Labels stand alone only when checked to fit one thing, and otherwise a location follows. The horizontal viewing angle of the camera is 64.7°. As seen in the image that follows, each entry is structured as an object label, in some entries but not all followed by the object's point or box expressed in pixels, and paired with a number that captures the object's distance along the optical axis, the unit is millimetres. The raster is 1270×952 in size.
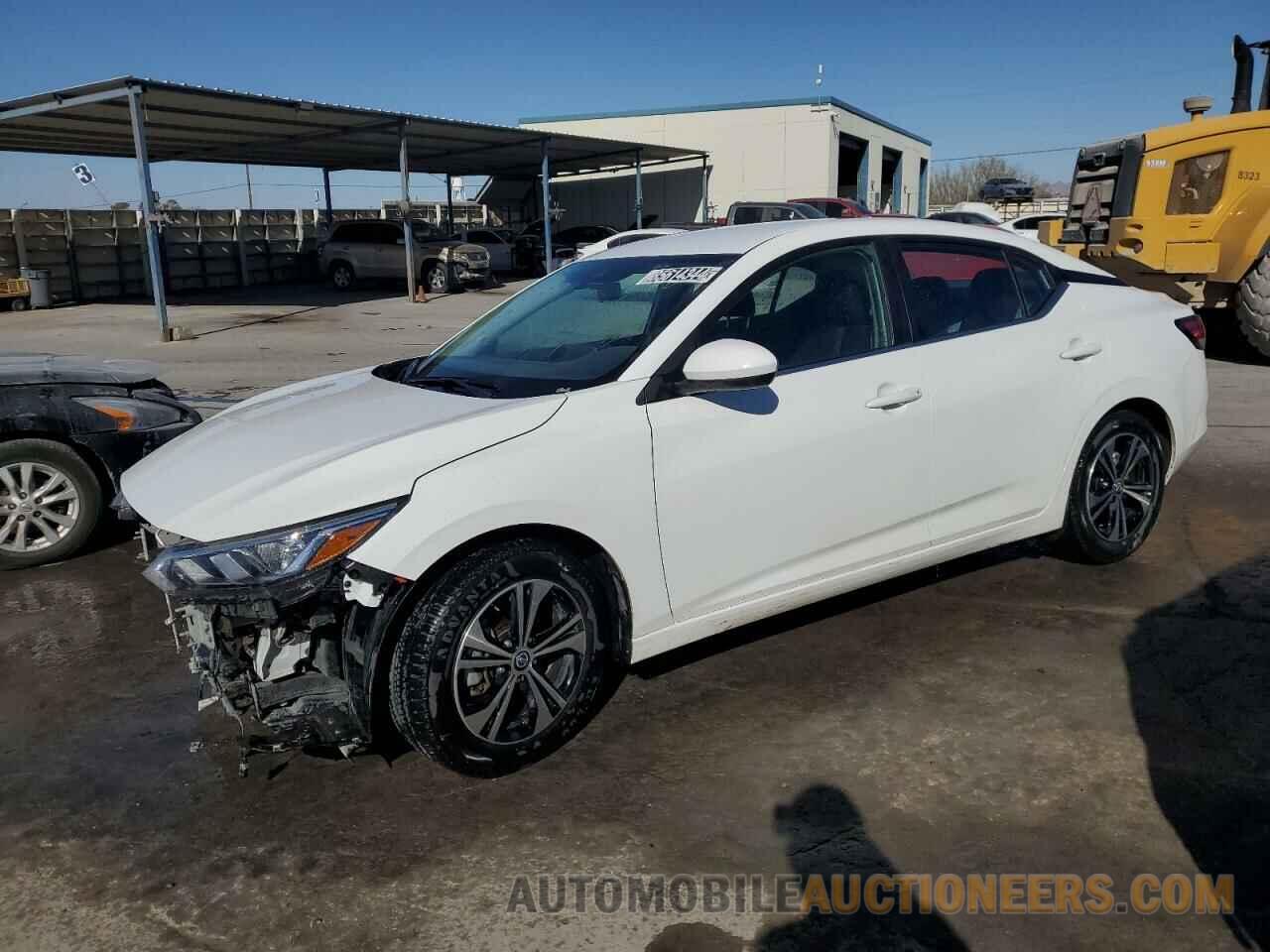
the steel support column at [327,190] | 32669
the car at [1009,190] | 38750
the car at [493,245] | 28688
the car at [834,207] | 22906
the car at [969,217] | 16877
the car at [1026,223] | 25278
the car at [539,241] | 30422
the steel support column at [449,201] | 35312
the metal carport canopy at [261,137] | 17578
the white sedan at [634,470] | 2906
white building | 35156
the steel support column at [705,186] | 35594
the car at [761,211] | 19906
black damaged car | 5164
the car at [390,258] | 26219
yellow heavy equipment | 10914
